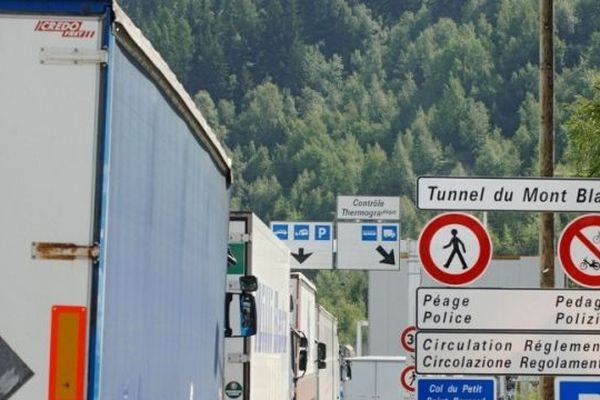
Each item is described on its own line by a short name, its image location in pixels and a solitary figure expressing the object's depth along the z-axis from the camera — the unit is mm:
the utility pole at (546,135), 20078
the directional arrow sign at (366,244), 48562
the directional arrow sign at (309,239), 50062
